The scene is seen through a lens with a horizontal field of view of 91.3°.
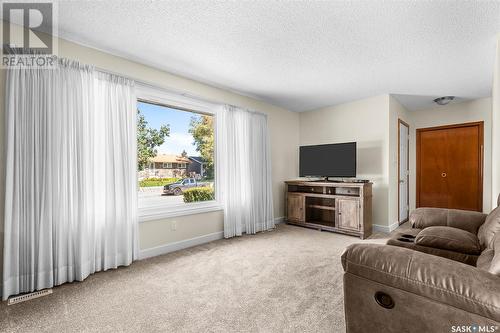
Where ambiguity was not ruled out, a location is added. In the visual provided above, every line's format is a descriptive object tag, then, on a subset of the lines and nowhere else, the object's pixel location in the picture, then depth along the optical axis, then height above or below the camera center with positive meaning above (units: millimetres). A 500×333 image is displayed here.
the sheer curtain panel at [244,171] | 3963 -78
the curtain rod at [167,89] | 2724 +1047
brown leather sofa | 975 -556
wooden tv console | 3994 -717
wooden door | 4793 +13
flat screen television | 4328 +116
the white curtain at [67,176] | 2141 -97
